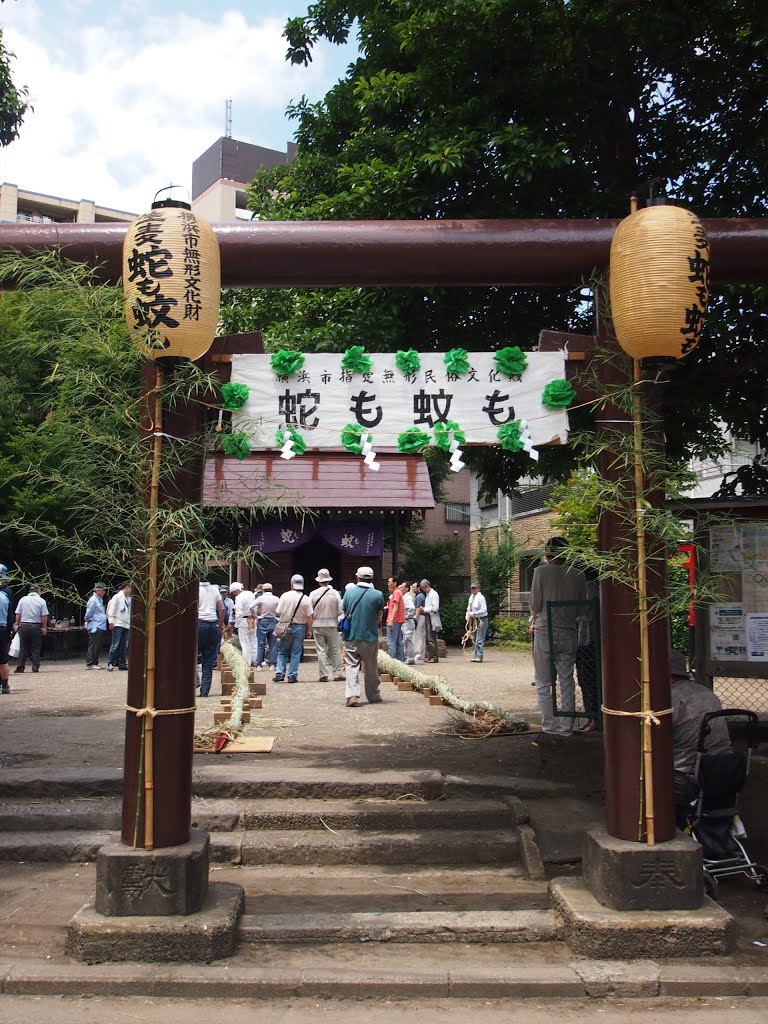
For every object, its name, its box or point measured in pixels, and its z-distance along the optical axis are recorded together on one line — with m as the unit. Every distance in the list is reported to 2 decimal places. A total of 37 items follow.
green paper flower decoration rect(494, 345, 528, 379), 5.42
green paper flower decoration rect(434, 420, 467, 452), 5.38
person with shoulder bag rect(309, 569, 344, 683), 14.41
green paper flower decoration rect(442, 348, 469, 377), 5.45
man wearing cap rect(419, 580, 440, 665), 18.95
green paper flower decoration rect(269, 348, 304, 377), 5.43
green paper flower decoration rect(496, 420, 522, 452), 5.39
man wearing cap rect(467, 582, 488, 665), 20.16
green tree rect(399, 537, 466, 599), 30.55
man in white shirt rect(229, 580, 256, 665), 16.59
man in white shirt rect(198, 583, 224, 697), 12.70
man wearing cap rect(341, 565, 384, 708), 12.01
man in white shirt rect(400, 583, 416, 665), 18.72
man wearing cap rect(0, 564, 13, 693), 12.75
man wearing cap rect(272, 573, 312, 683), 14.60
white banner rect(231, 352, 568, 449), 5.43
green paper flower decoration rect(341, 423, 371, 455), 5.44
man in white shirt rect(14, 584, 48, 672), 16.91
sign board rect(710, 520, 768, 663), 6.88
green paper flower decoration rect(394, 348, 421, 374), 5.46
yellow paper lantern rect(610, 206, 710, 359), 4.80
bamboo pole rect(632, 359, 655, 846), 4.80
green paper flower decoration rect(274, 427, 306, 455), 5.39
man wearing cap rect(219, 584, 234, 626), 19.02
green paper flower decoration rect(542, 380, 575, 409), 5.35
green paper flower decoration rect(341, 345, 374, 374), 5.47
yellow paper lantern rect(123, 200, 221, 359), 4.77
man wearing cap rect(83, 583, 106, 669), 17.28
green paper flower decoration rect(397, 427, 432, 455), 5.41
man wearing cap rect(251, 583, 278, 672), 16.25
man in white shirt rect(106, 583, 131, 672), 16.33
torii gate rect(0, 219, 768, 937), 5.38
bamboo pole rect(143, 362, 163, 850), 4.69
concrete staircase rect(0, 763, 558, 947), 5.02
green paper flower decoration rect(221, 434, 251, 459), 5.20
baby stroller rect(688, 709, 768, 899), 5.25
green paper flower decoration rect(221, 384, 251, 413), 5.32
